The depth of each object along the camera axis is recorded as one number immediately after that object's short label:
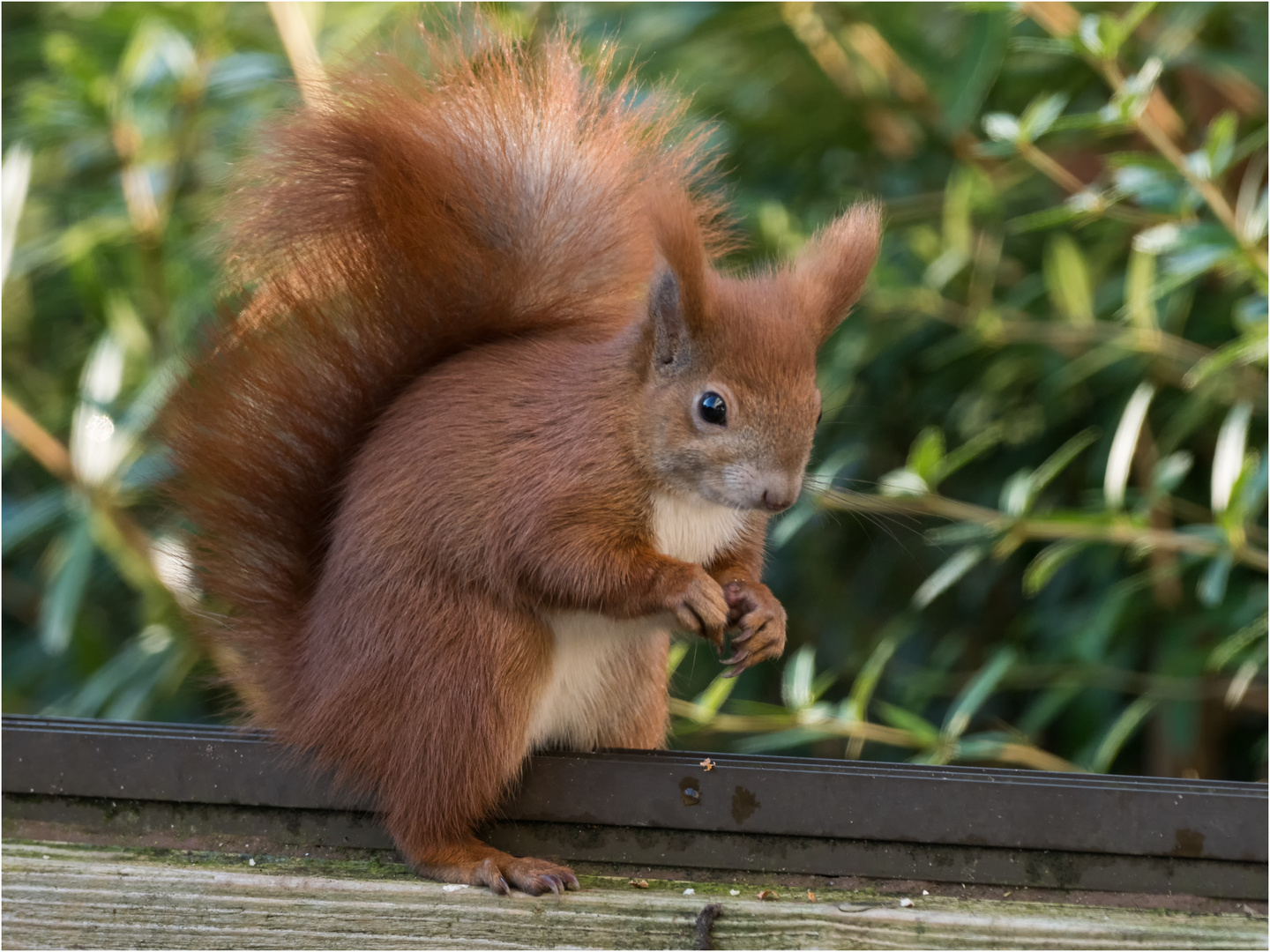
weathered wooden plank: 3.67
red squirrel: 3.71
